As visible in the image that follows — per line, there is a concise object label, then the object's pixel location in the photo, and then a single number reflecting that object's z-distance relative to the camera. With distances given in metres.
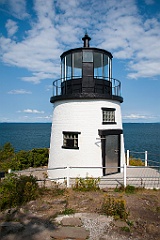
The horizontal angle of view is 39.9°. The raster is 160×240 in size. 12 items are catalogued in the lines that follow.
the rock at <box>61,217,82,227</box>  6.42
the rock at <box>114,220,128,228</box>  6.39
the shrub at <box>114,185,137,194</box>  10.07
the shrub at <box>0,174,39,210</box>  8.03
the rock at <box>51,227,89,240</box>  5.71
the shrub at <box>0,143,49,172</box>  15.98
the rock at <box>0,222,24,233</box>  6.05
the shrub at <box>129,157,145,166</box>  16.73
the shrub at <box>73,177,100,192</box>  10.21
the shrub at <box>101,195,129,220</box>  6.94
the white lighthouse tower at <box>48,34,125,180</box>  12.12
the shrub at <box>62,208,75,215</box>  7.27
